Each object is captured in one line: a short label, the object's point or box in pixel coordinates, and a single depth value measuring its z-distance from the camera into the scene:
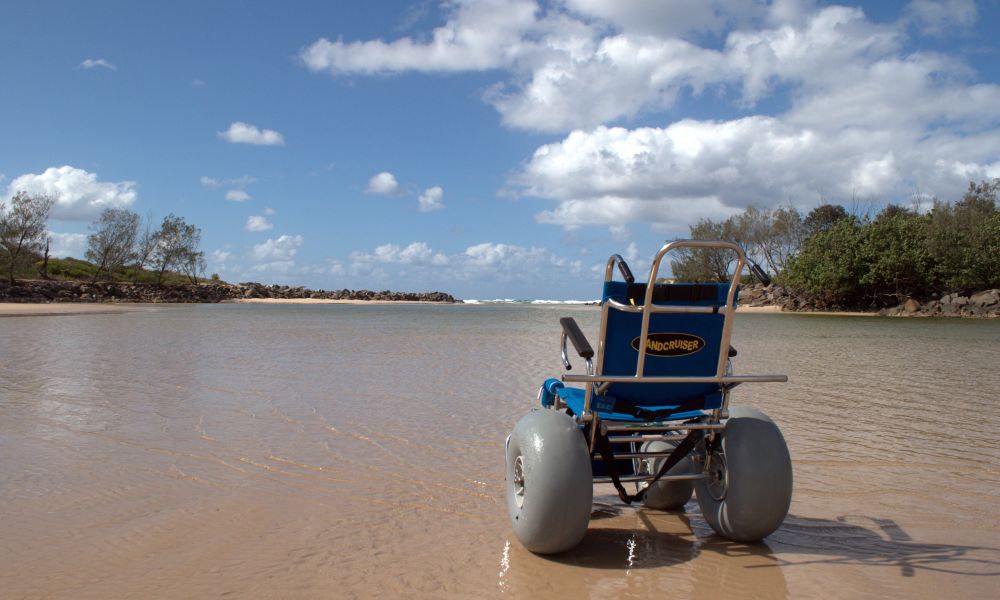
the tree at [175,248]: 70.25
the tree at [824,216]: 69.07
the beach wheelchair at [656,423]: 3.86
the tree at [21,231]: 51.25
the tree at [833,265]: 49.88
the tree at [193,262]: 72.81
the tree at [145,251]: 67.77
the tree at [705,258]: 55.82
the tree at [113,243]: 62.78
